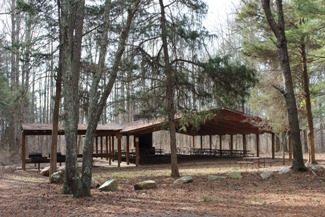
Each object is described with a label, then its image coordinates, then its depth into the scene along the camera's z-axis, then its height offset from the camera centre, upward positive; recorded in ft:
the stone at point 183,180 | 36.63 -4.20
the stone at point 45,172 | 50.89 -4.41
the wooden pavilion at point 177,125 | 60.49 +2.28
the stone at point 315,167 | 39.69 -3.22
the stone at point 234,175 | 40.21 -4.12
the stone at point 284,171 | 39.70 -3.61
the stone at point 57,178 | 39.40 -4.09
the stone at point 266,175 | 38.27 -3.90
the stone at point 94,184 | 34.46 -4.19
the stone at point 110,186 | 31.60 -4.08
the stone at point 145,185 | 32.60 -4.17
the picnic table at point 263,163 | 57.05 -4.15
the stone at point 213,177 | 39.25 -4.25
